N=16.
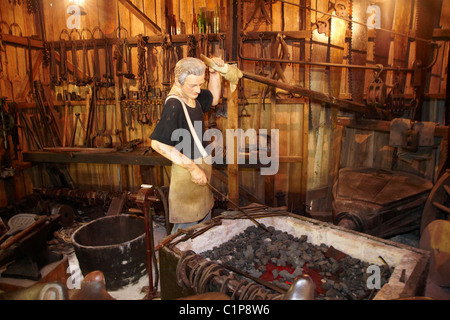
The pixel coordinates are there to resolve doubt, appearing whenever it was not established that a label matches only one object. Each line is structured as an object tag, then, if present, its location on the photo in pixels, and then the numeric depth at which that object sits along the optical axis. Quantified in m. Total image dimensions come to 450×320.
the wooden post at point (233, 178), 4.09
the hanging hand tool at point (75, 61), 5.43
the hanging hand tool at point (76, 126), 5.64
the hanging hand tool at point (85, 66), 5.41
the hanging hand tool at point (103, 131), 5.37
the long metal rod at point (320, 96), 3.88
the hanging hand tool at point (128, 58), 5.35
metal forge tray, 1.86
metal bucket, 2.99
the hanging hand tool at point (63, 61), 5.49
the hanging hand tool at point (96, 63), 5.44
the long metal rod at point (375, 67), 3.50
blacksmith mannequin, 2.55
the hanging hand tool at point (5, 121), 4.81
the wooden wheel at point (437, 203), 3.56
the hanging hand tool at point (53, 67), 5.55
